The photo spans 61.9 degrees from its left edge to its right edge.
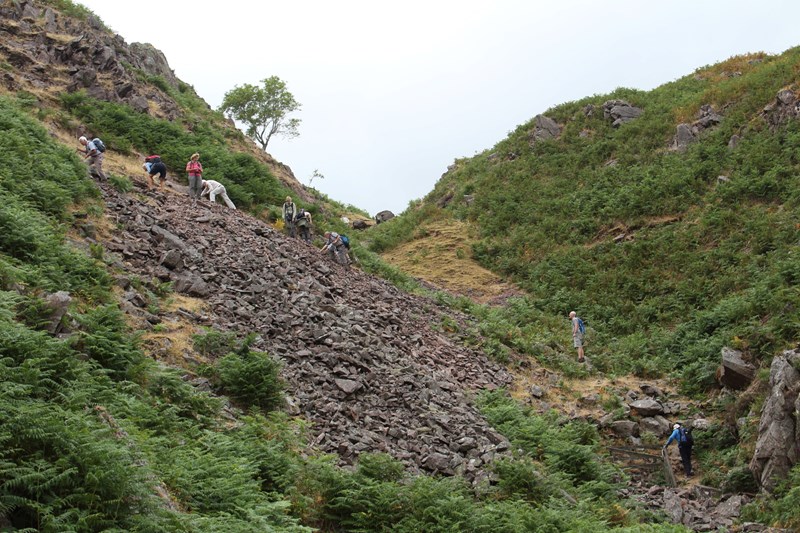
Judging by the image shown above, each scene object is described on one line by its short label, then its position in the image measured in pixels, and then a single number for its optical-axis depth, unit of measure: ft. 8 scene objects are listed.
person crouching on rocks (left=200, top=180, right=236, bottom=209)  70.28
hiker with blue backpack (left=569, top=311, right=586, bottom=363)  67.67
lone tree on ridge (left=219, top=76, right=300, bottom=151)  169.58
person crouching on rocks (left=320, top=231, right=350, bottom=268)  69.15
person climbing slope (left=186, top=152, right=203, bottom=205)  67.46
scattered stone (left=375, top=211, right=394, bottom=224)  142.41
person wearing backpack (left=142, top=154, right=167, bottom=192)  66.54
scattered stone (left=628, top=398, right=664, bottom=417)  55.67
